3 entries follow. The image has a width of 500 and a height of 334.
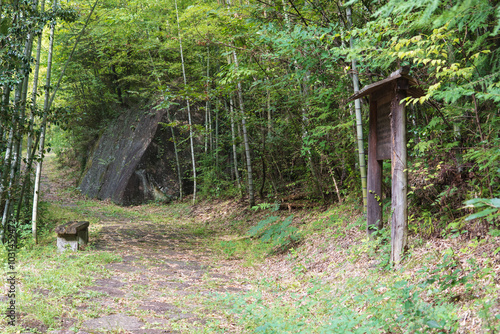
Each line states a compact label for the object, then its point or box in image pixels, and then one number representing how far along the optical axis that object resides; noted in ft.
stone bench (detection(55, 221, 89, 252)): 20.03
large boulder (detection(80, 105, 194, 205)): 46.83
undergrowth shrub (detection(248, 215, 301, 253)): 21.88
